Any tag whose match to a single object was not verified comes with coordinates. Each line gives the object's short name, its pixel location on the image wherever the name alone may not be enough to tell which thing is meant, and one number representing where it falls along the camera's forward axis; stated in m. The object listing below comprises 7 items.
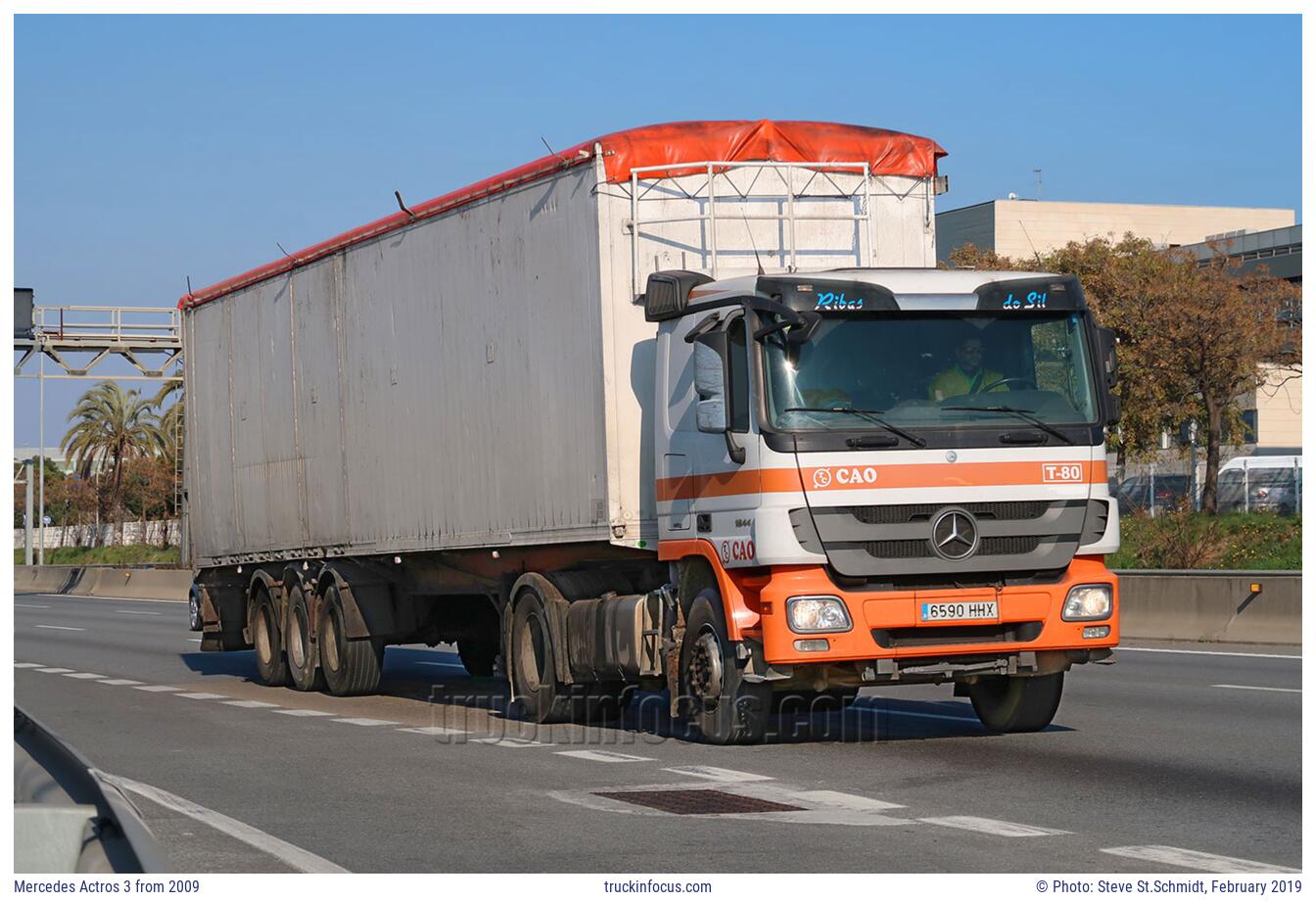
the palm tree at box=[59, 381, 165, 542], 82.50
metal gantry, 47.41
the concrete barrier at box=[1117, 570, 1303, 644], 22.58
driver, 12.25
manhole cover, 9.81
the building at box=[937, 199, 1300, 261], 91.25
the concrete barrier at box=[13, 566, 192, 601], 51.77
